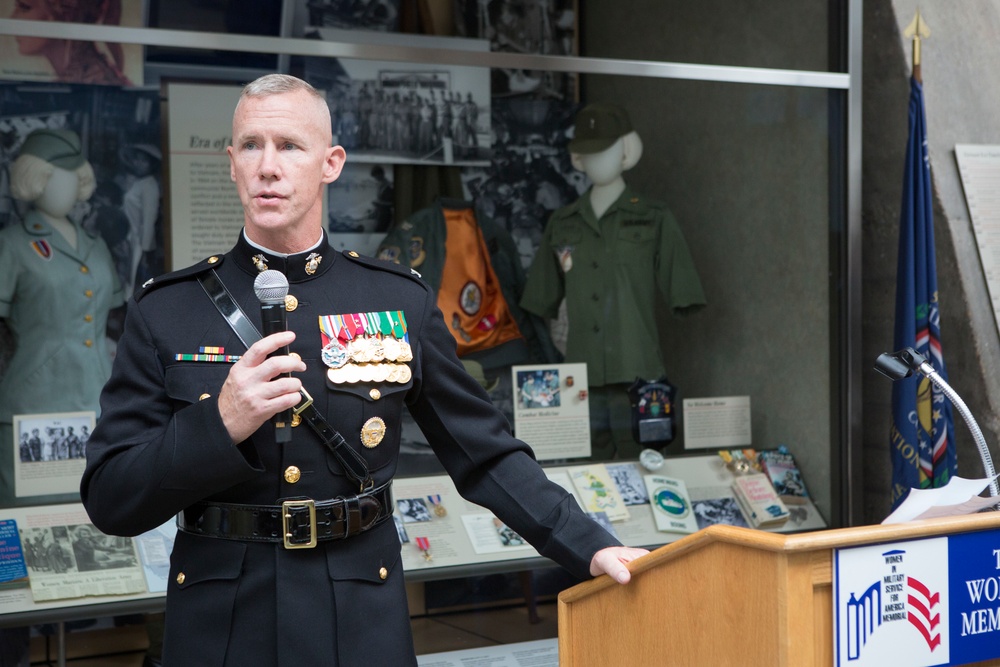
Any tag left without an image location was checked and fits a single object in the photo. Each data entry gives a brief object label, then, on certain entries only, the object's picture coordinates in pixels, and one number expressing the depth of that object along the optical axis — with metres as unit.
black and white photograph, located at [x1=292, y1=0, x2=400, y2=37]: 3.62
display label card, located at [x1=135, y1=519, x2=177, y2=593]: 3.07
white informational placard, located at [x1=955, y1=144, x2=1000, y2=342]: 3.77
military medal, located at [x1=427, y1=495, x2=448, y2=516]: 3.44
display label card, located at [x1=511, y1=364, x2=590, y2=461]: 3.68
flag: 3.56
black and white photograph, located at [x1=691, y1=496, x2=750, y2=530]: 3.71
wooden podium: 1.32
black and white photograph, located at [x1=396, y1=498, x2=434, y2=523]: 3.41
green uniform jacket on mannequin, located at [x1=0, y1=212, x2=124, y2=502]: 3.09
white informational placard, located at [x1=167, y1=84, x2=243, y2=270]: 3.31
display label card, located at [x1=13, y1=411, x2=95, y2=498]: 3.07
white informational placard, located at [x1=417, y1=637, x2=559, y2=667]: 3.31
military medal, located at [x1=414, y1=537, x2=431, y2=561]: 3.36
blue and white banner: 1.37
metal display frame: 3.62
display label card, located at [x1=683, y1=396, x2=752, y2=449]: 3.83
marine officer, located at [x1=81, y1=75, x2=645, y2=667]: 1.52
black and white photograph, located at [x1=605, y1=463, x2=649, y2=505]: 3.68
